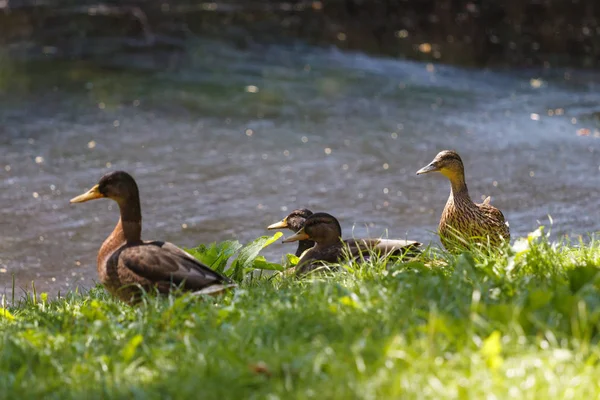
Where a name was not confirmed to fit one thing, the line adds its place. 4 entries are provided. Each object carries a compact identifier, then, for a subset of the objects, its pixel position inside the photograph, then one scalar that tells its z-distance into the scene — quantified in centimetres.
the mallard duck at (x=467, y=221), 1231
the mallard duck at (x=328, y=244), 1163
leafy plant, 1212
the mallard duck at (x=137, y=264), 1034
